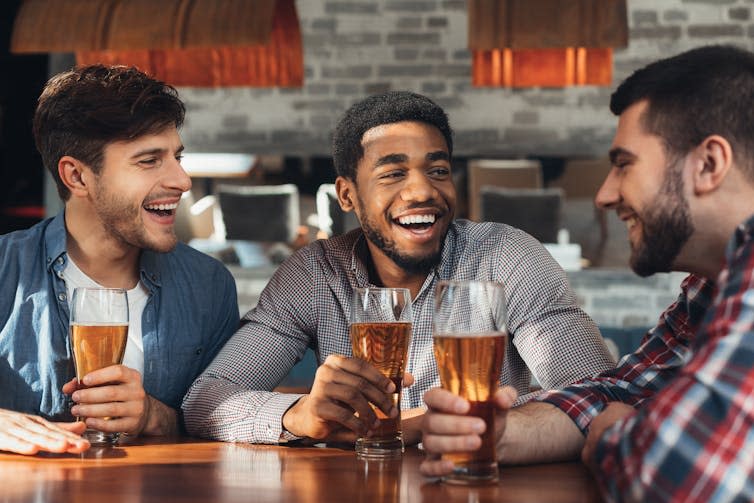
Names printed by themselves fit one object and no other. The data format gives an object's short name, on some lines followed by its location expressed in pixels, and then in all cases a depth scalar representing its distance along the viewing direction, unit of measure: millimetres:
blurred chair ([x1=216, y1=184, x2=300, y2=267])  6016
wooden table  1146
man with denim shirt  1933
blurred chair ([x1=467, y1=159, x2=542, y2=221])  5914
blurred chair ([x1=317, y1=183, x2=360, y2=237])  5869
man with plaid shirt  1022
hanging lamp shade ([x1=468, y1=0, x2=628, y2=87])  3357
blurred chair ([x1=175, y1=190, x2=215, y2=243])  6055
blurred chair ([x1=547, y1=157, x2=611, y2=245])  5906
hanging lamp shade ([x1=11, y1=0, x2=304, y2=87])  3488
